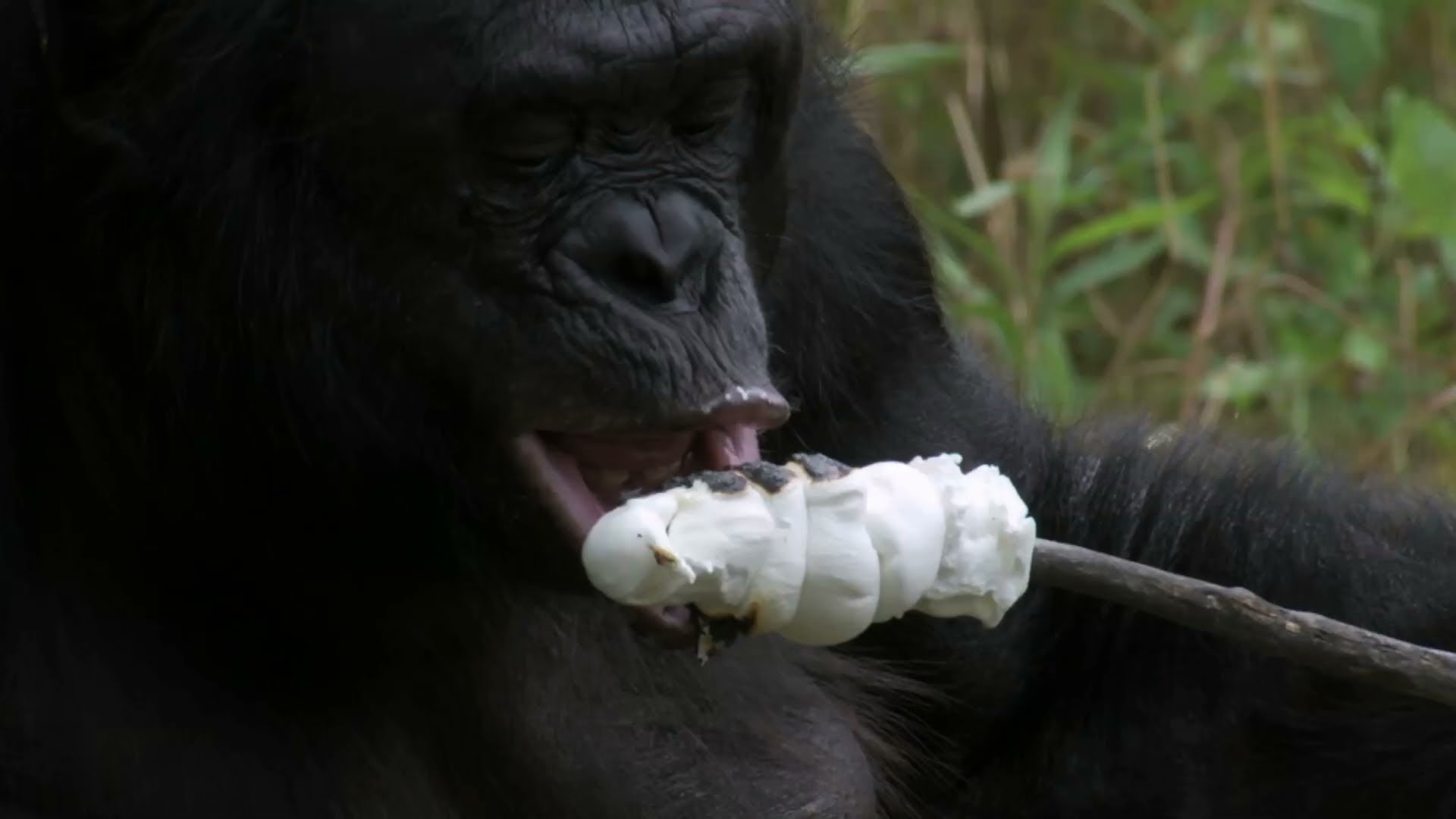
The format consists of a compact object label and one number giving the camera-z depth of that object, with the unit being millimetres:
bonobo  5707
